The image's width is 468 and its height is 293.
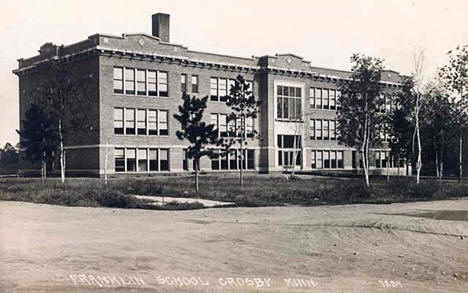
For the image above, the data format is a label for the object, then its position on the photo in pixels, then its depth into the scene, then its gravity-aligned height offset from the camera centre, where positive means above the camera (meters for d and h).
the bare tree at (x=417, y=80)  44.97 +6.37
